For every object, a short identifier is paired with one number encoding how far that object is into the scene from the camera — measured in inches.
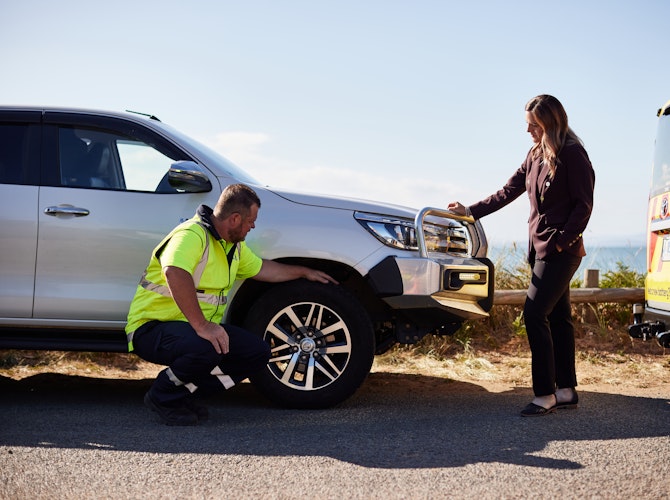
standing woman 192.9
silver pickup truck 200.1
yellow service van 220.2
